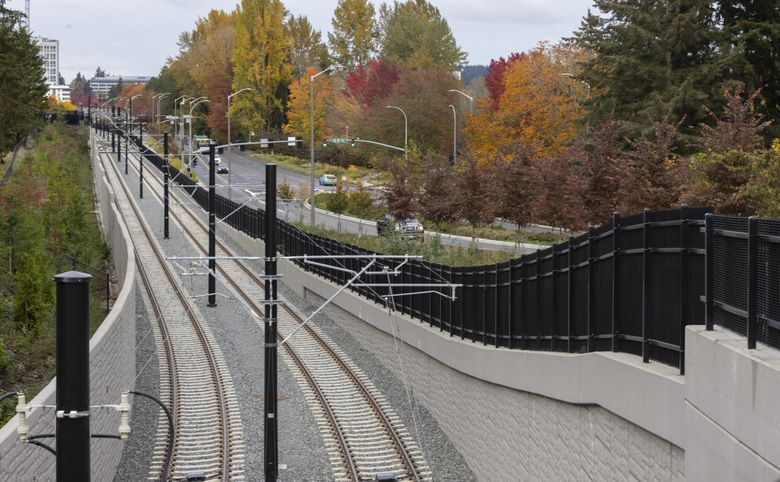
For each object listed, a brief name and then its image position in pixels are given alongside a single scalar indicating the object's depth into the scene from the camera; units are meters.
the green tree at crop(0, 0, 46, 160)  46.25
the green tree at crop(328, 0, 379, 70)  127.62
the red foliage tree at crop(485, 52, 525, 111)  90.94
